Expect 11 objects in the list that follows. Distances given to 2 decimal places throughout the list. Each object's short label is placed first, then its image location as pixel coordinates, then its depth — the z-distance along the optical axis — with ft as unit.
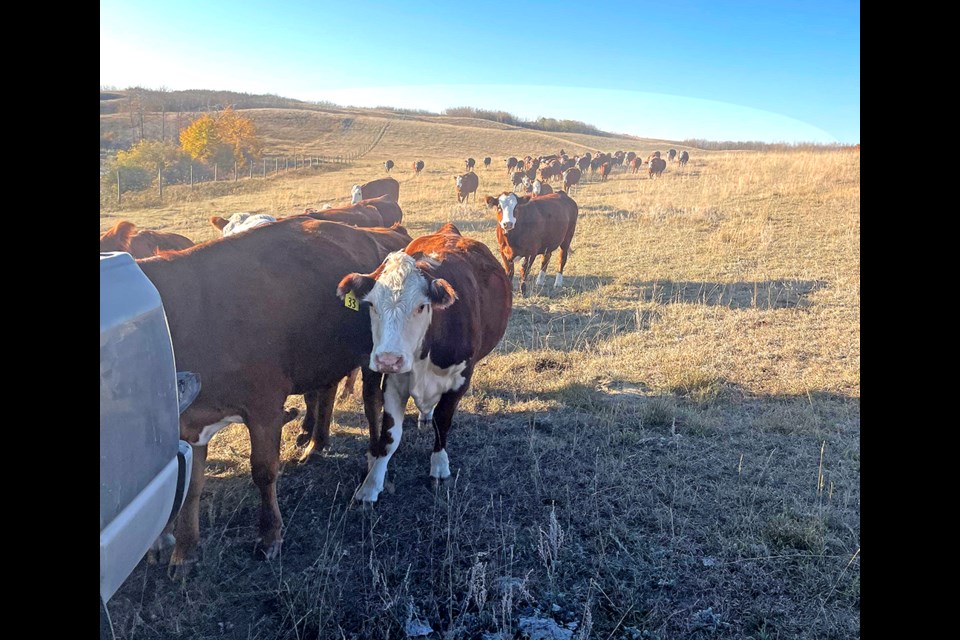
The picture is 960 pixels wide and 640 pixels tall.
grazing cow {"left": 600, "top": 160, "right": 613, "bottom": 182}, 102.08
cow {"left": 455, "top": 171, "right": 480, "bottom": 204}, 80.02
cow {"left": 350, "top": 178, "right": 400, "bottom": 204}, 75.25
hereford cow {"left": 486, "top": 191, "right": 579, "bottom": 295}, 37.76
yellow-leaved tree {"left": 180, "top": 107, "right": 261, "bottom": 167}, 129.80
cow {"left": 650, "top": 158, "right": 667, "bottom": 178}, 102.22
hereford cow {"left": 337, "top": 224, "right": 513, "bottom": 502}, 12.98
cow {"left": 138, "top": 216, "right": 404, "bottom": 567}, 11.39
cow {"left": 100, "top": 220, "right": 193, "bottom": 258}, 19.29
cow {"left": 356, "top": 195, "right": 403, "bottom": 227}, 39.43
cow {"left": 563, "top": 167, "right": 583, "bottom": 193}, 91.09
